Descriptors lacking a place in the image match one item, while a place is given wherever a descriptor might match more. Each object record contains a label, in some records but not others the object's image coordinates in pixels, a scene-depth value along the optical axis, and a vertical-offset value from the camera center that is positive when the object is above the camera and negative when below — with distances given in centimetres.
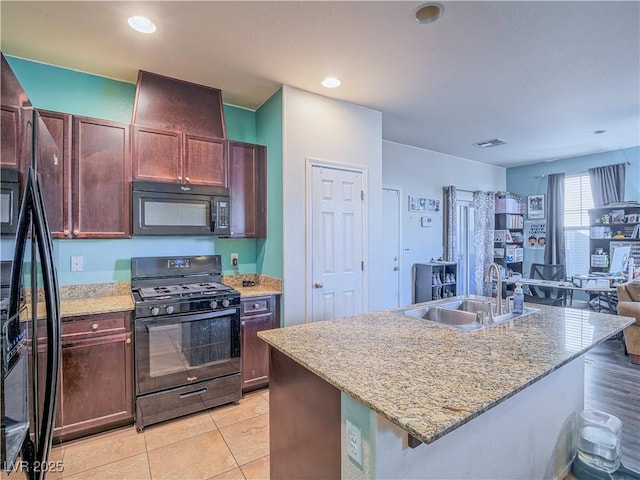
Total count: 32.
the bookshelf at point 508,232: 629 +9
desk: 443 -75
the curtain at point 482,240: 595 -5
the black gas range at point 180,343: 242 -80
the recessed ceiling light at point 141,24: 208 +140
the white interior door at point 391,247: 492 -13
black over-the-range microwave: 267 +27
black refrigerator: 96 -21
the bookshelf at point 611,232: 522 +6
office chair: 518 -71
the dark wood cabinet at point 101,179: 251 +49
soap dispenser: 217 -43
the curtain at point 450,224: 554 +22
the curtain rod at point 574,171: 543 +118
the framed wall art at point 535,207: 648 +59
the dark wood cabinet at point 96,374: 221 -92
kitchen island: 108 -51
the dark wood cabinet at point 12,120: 97 +39
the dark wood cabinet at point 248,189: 317 +50
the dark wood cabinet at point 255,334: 290 -83
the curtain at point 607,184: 548 +88
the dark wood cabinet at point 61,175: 226 +48
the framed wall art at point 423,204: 526 +54
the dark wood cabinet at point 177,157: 271 +72
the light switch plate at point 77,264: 270 -18
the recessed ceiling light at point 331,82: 289 +139
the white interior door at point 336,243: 318 -4
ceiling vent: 483 +141
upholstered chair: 354 -86
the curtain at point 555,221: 617 +29
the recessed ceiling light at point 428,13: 197 +137
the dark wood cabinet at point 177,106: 276 +118
